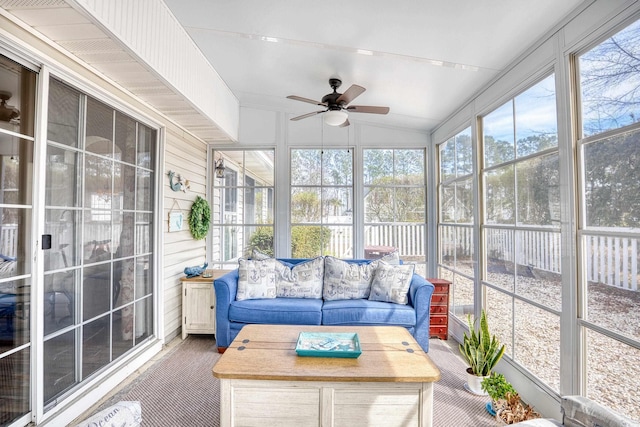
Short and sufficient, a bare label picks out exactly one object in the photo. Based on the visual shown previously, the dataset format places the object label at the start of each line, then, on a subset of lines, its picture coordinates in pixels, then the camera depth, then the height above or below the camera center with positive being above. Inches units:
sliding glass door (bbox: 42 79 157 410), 84.7 -6.4
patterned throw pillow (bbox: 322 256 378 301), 140.6 -28.4
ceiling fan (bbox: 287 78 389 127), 125.5 +47.0
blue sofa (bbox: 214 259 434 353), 126.6 -39.1
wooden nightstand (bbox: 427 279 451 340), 145.2 -44.0
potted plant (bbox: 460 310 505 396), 99.7 -45.8
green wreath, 162.2 +0.6
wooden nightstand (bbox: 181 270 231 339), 145.4 -41.2
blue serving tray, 80.3 -34.9
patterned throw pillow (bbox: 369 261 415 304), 132.7 -28.3
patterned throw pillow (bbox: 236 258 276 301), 135.9 -27.2
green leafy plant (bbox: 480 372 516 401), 88.4 -49.1
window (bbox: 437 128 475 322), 138.6 -0.7
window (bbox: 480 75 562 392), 88.7 -3.3
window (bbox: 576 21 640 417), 65.6 +0.8
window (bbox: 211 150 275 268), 186.7 +6.8
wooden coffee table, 72.1 -42.1
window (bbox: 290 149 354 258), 185.5 +9.6
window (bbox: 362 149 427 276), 184.5 +8.9
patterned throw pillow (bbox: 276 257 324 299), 142.6 -28.3
